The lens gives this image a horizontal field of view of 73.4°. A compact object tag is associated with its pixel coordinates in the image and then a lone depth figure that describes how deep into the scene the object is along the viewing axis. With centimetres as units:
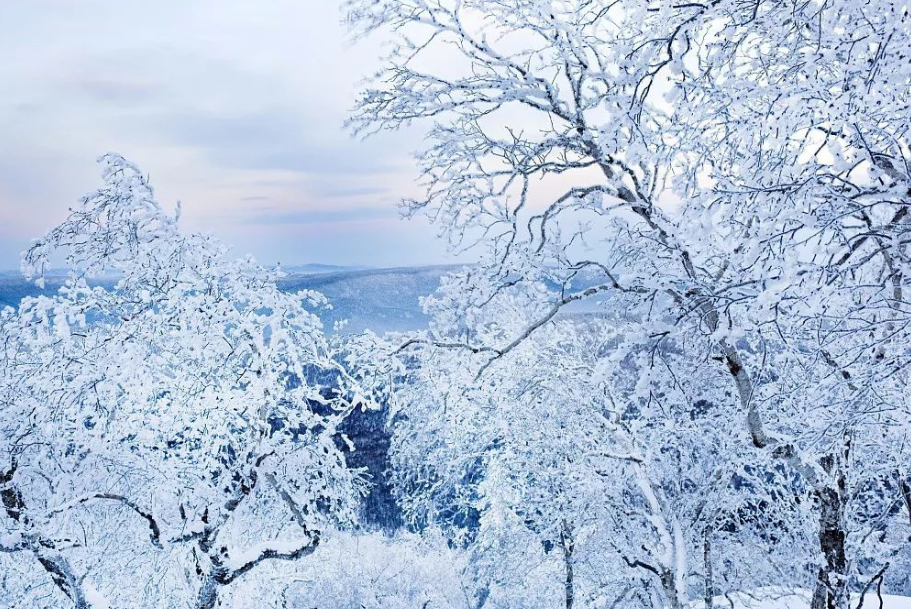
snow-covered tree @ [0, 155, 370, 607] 642
